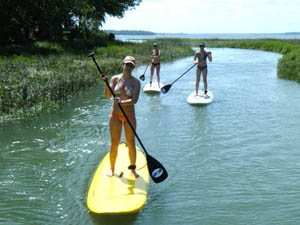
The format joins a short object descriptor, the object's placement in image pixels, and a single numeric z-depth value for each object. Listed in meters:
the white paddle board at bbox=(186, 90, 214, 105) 13.46
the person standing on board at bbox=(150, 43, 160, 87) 15.92
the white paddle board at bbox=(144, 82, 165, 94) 16.23
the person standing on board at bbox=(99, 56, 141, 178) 5.58
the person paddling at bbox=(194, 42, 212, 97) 13.15
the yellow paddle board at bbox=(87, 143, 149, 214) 4.97
